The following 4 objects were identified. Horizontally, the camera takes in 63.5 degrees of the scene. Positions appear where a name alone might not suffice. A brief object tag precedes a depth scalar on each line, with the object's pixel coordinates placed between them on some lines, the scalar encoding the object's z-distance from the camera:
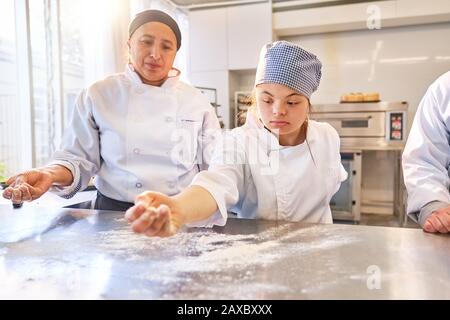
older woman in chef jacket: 1.04
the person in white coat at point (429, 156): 0.79
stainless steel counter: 0.44
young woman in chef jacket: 0.79
